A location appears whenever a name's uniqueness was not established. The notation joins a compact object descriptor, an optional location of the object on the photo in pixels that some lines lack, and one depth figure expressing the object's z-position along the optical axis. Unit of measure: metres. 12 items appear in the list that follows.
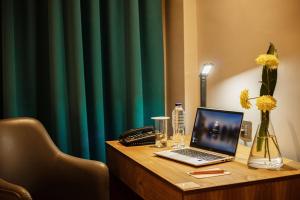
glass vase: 1.63
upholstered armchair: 1.91
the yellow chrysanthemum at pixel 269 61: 1.59
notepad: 1.54
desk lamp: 2.33
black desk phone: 2.19
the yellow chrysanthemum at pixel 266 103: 1.59
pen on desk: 1.58
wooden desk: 1.42
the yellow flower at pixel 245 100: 1.70
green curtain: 2.33
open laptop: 1.80
